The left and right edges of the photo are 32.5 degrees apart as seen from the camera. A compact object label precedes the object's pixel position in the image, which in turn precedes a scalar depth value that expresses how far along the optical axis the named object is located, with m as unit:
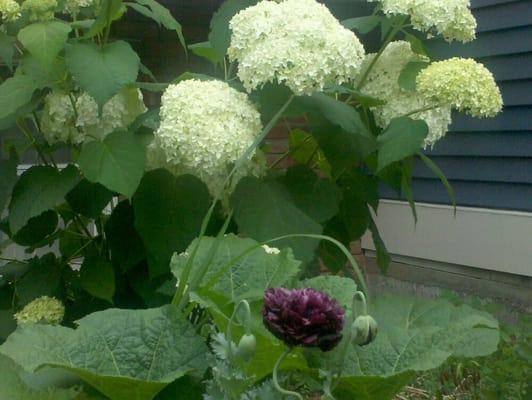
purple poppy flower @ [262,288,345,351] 1.00
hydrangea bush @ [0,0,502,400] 1.30
